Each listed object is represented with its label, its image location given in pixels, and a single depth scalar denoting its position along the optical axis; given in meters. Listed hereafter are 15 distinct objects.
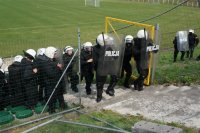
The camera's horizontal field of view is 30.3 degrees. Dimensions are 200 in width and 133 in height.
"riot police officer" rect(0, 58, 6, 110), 10.25
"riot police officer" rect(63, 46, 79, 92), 10.73
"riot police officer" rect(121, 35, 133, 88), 11.50
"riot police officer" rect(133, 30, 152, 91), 11.41
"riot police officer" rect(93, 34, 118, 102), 10.38
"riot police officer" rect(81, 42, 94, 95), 11.14
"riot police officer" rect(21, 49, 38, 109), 10.24
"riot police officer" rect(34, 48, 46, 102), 10.09
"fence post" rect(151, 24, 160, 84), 11.45
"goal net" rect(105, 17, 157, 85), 11.48
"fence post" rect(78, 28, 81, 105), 9.75
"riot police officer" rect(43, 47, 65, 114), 10.00
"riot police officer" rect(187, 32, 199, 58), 17.44
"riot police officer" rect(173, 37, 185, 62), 17.16
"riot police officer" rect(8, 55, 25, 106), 10.37
